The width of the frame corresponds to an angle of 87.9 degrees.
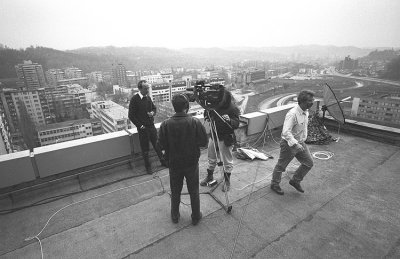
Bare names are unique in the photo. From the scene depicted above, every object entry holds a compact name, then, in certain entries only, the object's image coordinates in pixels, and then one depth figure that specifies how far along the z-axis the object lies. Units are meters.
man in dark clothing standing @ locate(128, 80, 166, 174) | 3.69
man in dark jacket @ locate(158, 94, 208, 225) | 2.25
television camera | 3.03
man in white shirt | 2.90
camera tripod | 2.88
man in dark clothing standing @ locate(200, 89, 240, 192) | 3.08
